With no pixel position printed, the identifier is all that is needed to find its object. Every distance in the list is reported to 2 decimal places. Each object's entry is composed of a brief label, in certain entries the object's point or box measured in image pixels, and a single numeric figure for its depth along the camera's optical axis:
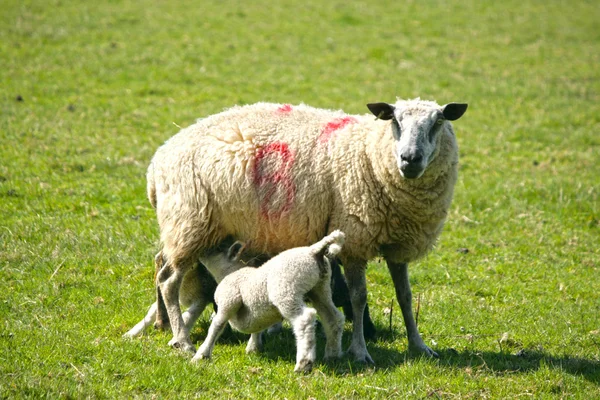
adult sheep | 13.34
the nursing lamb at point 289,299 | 11.88
